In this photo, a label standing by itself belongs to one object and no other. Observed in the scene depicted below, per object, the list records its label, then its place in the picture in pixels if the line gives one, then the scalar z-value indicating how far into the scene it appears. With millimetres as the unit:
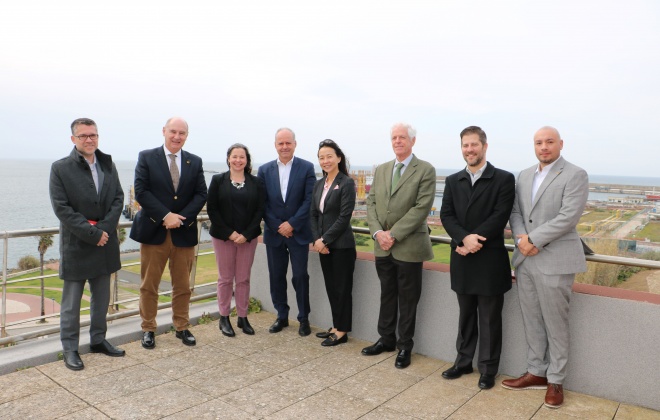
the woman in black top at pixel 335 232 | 3881
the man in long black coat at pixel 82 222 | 3312
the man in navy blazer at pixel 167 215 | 3785
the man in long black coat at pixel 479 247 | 3105
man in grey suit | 2842
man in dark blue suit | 4172
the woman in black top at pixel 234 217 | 4066
